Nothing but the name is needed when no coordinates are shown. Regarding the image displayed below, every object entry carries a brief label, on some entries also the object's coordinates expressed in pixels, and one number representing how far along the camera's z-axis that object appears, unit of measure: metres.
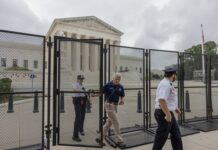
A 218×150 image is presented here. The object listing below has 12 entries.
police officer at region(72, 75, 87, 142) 5.68
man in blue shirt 5.58
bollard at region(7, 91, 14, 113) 4.99
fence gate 5.48
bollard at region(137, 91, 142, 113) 7.61
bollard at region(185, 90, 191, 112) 9.36
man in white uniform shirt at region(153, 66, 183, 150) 4.26
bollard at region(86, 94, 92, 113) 5.81
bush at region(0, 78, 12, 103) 4.83
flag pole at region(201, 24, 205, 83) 8.69
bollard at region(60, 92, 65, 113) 5.54
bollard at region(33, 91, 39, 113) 5.36
